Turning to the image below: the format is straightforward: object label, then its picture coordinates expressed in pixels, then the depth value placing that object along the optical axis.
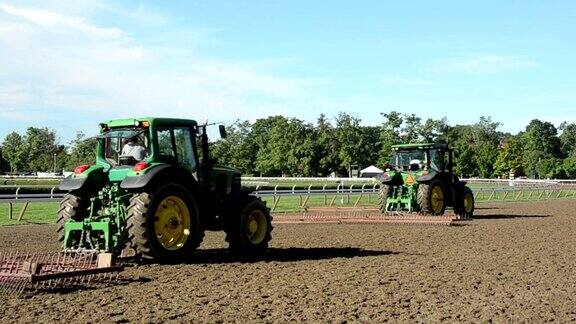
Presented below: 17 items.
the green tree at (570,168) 93.62
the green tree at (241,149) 92.50
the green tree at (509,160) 99.12
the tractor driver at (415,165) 23.42
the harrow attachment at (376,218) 19.81
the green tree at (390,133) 80.31
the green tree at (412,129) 81.81
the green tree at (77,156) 81.25
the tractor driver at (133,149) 10.98
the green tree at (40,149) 122.44
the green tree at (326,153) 90.88
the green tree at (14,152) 126.06
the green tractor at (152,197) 10.34
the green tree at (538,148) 103.81
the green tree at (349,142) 88.38
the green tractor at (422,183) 22.25
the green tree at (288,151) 90.56
